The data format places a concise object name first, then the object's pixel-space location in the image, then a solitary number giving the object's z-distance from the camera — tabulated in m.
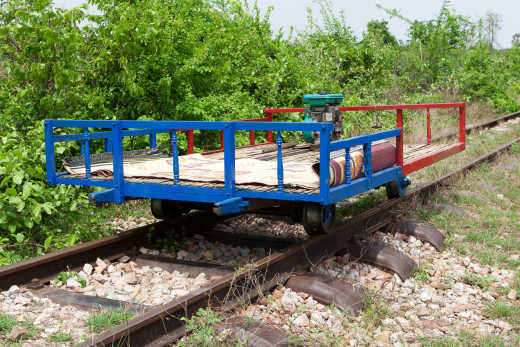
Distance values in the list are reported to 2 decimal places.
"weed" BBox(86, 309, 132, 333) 4.21
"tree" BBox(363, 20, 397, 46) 20.36
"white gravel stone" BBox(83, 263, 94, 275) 5.60
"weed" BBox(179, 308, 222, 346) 4.04
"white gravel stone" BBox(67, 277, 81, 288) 5.31
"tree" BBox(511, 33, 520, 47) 35.25
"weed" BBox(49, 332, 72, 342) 4.06
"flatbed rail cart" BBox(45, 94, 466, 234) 5.13
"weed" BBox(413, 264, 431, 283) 5.73
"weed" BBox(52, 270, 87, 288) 5.34
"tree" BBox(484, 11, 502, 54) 42.26
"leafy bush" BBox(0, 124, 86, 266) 6.44
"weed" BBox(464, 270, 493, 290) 5.52
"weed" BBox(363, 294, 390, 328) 4.66
